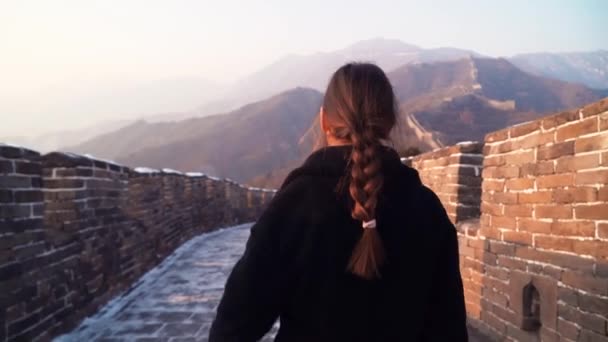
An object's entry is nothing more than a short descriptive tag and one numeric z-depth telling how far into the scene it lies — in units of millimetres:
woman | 1442
